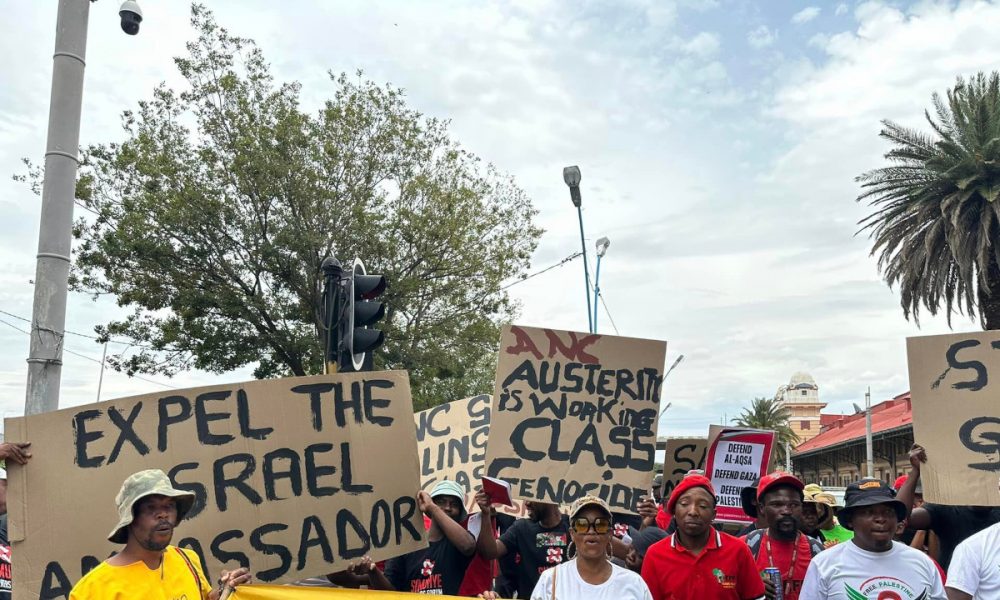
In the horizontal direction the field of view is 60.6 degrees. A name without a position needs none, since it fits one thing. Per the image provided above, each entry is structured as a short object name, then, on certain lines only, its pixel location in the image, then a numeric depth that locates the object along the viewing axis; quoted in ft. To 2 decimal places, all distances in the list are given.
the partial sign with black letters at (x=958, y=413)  15.46
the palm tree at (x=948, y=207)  78.28
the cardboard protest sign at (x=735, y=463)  20.61
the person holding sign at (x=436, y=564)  16.10
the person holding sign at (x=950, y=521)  16.43
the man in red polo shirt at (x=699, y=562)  13.09
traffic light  23.38
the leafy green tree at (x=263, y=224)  56.39
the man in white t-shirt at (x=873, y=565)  12.24
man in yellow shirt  10.93
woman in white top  12.38
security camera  21.02
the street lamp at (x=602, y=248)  68.44
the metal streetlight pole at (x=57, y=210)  17.66
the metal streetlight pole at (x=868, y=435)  122.56
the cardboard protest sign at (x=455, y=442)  24.29
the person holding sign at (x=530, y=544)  16.03
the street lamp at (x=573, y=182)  53.57
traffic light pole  23.84
